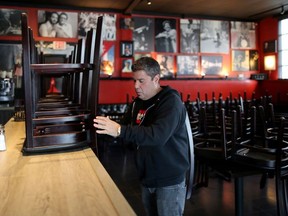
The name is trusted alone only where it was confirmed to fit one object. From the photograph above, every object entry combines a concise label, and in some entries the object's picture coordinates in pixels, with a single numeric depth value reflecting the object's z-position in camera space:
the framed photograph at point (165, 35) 9.34
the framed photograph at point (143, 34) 9.10
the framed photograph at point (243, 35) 10.15
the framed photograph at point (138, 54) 9.15
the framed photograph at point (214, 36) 9.80
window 9.59
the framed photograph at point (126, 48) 8.91
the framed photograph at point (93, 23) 8.55
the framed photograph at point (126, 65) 9.04
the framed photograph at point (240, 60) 10.22
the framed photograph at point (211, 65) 9.86
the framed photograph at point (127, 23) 8.88
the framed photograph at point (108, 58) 8.83
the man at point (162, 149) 1.76
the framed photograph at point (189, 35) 9.58
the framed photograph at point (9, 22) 7.90
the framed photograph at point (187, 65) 9.60
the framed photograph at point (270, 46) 9.88
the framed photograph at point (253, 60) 10.45
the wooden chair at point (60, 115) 1.35
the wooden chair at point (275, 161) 2.42
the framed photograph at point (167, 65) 9.41
